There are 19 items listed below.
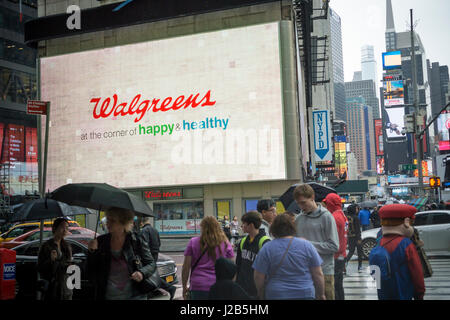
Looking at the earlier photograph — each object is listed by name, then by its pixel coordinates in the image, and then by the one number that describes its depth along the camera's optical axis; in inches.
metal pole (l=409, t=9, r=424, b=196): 1042.9
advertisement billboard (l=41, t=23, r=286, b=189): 1317.7
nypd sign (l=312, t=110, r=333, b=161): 1948.2
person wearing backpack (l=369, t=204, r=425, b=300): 188.5
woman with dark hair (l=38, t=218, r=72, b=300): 278.1
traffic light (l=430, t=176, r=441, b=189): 960.9
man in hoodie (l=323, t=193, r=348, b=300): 310.3
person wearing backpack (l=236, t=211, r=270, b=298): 238.8
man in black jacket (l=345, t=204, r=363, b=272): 566.6
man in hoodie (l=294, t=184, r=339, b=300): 244.4
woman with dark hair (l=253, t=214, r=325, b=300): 187.3
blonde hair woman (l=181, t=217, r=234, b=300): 233.6
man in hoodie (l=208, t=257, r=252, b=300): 174.7
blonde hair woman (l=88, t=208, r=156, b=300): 191.0
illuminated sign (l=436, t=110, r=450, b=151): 3306.6
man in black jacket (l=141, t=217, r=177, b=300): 429.4
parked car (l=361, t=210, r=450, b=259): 644.1
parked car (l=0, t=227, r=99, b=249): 545.8
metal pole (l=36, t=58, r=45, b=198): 1556.8
